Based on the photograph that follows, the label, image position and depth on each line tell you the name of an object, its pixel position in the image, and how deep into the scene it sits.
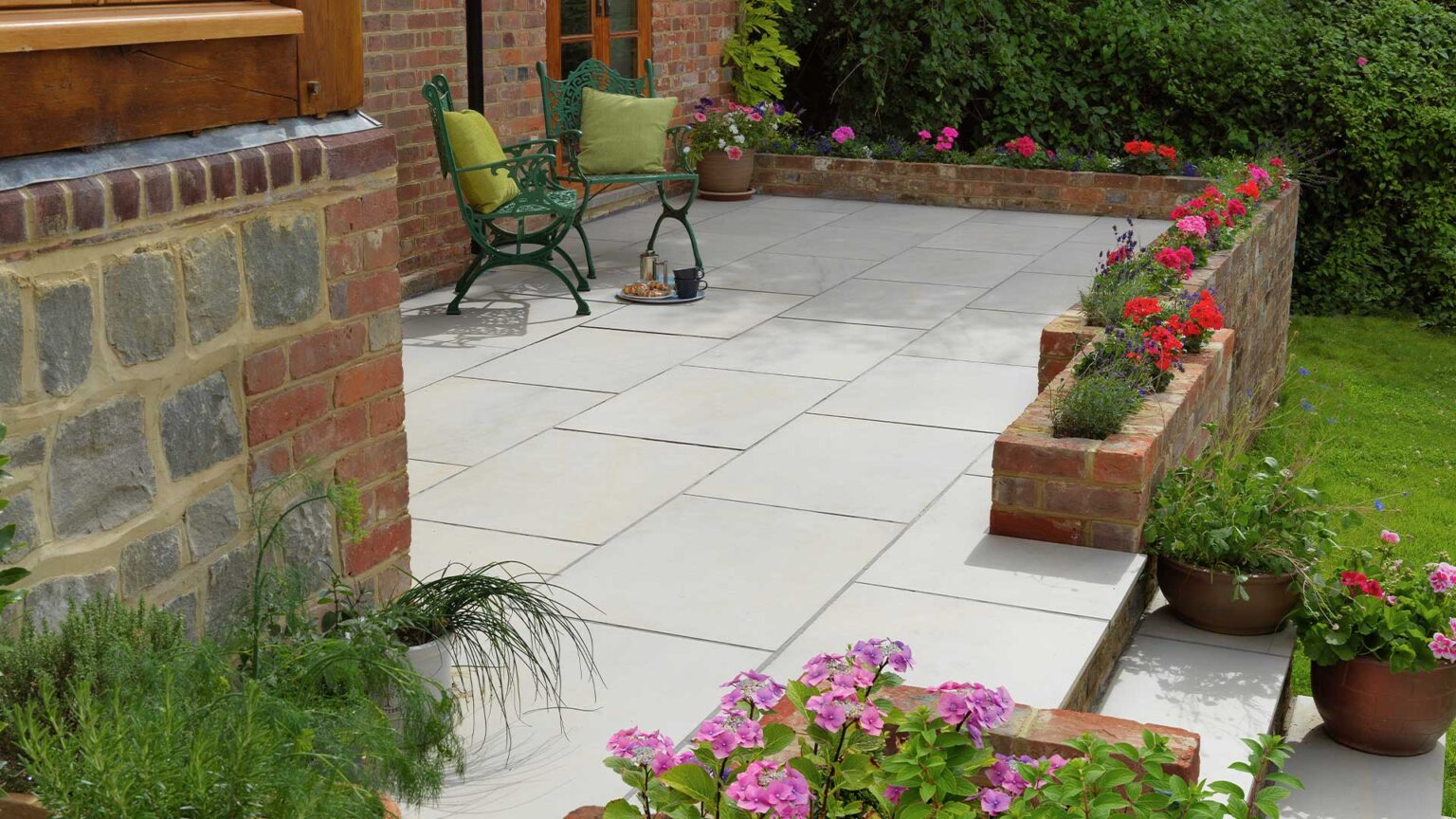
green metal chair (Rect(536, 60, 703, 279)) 7.26
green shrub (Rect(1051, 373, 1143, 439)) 3.96
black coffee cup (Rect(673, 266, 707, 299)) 6.82
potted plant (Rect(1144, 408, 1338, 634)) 3.69
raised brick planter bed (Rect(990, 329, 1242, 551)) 3.80
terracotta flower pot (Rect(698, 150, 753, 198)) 9.66
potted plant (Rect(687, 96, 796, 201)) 9.62
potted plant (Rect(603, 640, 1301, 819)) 1.92
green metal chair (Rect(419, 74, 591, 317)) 6.41
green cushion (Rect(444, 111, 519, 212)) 6.42
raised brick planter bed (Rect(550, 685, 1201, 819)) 2.31
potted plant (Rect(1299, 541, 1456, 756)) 3.53
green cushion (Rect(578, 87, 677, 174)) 7.50
